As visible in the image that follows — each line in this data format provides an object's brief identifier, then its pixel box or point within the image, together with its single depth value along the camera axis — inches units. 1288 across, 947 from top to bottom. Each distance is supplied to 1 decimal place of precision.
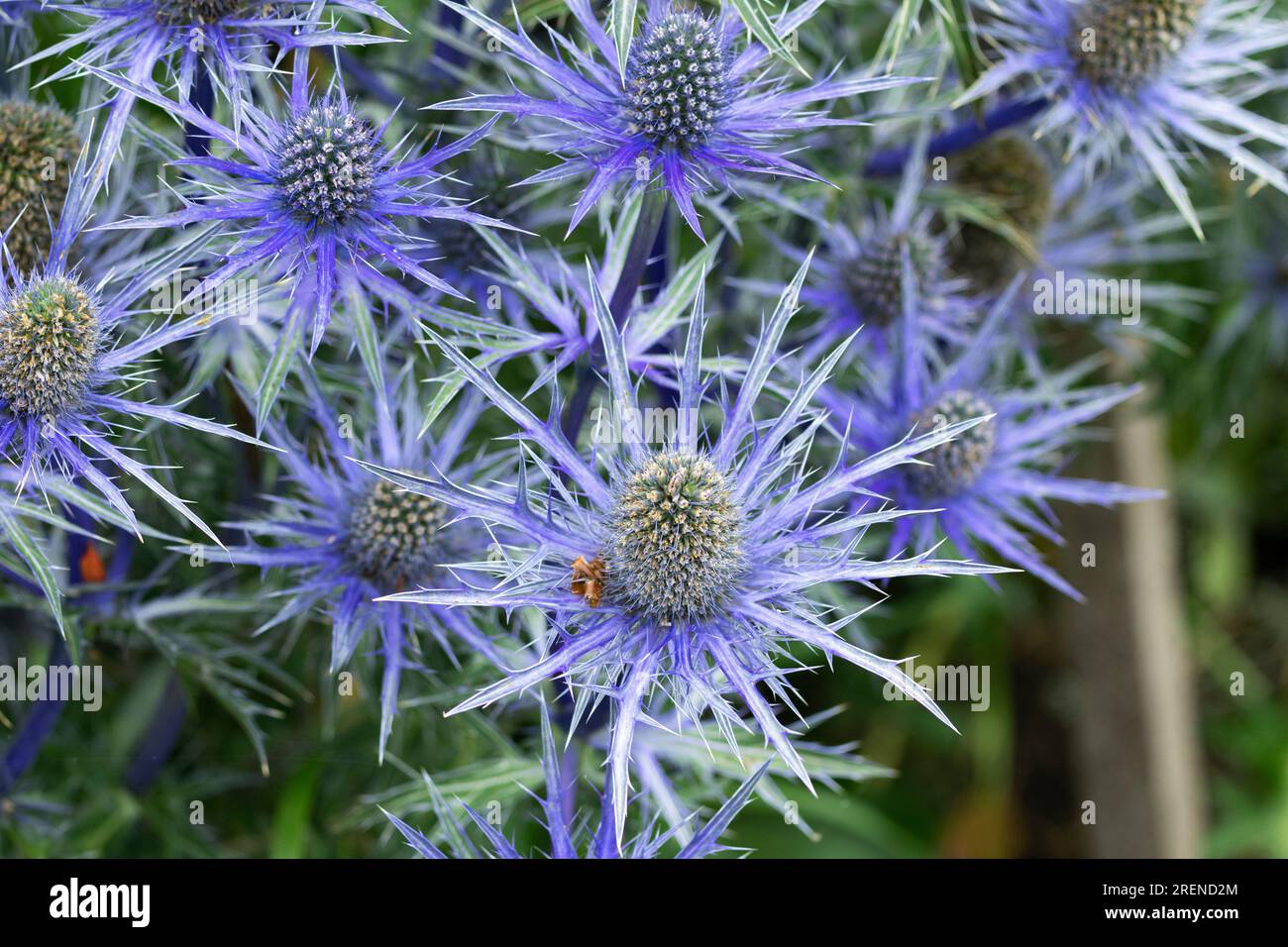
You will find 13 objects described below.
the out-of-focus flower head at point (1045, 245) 21.5
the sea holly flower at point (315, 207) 17.5
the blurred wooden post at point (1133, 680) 27.5
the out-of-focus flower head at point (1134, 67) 19.8
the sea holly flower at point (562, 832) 17.9
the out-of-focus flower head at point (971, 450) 19.7
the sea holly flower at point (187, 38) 17.6
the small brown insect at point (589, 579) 17.7
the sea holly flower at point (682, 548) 17.3
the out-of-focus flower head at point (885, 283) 20.4
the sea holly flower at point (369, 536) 18.7
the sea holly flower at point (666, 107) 17.5
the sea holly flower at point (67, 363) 17.5
